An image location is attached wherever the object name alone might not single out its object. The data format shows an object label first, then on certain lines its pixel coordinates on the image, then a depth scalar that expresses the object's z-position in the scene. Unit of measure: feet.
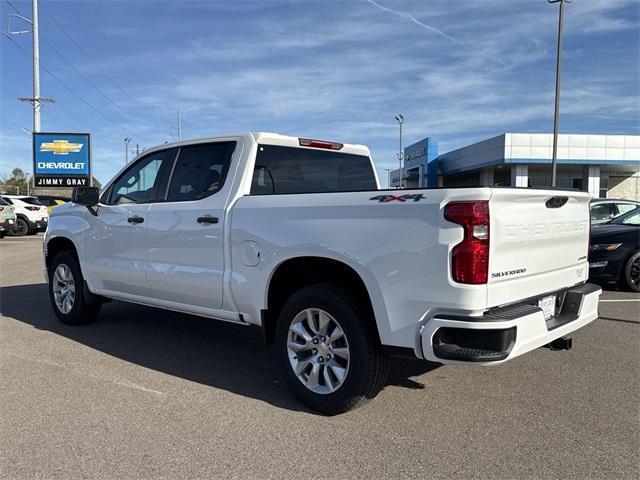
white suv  76.13
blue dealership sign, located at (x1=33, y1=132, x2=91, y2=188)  114.83
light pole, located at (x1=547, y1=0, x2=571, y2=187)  72.64
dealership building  118.52
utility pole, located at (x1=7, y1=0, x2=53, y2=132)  120.78
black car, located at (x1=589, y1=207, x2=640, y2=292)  28.86
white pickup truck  10.87
